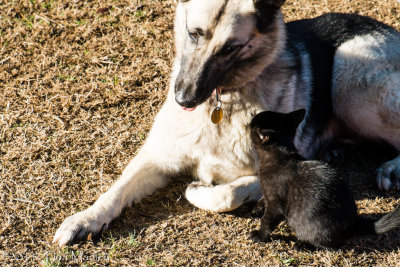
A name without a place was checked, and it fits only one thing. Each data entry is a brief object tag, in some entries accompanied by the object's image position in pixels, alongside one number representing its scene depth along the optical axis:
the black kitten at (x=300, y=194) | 6.44
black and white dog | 6.65
